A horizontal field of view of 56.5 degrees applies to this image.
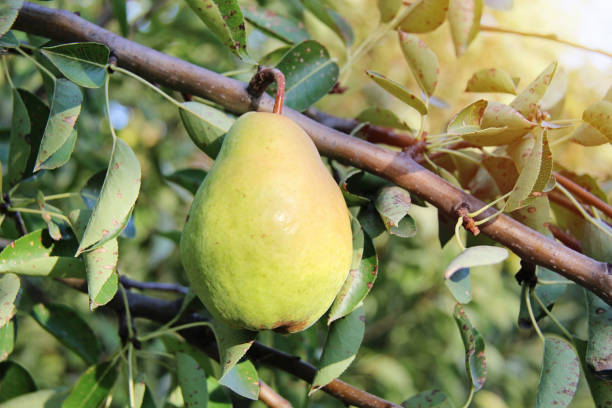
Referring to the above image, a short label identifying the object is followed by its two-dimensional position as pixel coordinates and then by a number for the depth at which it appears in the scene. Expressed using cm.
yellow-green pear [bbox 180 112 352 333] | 53
